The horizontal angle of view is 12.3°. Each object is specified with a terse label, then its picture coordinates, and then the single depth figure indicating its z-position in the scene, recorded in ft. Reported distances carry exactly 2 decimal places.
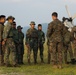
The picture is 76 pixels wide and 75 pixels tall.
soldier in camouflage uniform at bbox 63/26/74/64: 48.18
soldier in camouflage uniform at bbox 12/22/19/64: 51.06
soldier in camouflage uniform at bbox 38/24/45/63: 56.29
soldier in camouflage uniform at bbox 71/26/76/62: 48.94
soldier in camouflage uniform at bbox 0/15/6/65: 50.55
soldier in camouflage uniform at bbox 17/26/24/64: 54.75
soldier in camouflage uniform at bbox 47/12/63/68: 45.80
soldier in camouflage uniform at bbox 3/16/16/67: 48.23
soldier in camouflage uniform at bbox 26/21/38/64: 54.50
